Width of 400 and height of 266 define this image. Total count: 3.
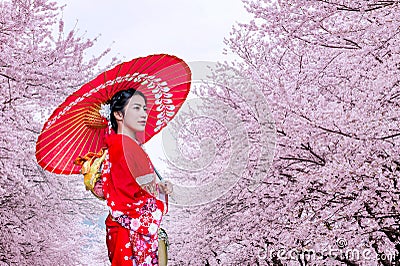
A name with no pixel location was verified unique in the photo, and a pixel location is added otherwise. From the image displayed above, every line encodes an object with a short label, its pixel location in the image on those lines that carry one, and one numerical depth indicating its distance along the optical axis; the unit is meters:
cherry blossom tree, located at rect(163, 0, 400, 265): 5.69
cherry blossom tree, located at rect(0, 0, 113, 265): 8.12
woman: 3.71
